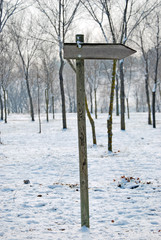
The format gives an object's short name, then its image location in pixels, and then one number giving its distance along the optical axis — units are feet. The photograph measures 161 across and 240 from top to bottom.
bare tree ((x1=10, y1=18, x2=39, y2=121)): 72.72
